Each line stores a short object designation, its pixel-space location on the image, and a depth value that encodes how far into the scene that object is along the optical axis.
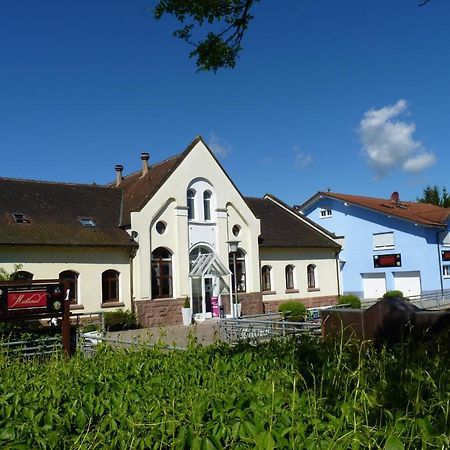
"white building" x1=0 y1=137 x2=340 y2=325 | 22.44
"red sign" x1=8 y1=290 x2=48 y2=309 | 13.08
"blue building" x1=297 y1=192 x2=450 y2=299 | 35.91
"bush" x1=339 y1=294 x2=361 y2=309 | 27.24
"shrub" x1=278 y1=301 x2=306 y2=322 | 23.33
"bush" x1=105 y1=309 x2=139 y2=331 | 22.22
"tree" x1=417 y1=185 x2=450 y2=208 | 69.00
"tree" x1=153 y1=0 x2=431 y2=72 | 6.88
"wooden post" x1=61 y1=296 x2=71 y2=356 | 12.79
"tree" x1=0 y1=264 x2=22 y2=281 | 19.80
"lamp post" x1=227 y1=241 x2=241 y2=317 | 23.03
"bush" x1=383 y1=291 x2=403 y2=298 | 30.13
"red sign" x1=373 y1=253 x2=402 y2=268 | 37.16
